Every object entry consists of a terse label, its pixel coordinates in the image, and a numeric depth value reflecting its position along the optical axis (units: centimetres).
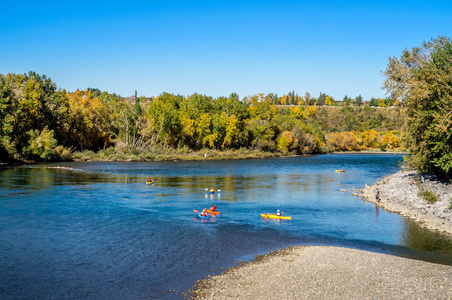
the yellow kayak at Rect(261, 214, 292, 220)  3650
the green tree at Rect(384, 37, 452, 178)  4006
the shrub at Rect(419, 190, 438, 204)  3888
